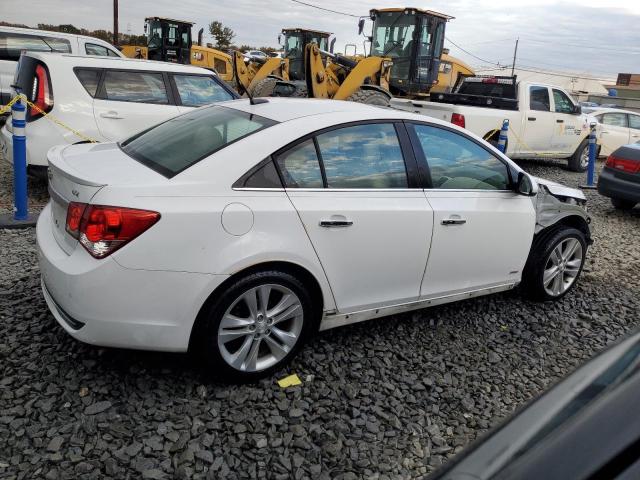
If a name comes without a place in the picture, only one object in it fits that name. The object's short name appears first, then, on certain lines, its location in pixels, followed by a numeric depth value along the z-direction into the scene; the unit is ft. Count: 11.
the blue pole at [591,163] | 34.14
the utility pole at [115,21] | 88.89
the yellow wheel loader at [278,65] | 46.24
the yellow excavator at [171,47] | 62.59
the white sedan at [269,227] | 8.68
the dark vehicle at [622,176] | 25.00
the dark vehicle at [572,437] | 3.42
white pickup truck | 32.42
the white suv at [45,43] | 36.09
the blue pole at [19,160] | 16.59
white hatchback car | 19.49
